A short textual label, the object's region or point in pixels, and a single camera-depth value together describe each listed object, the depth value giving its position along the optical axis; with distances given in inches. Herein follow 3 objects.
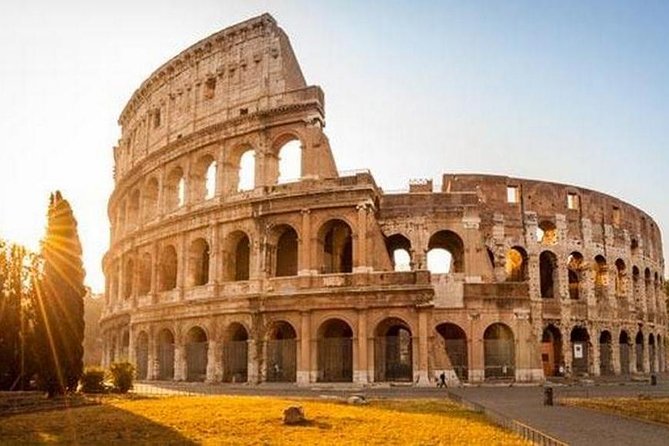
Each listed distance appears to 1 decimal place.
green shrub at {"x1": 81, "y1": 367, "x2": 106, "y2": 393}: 886.4
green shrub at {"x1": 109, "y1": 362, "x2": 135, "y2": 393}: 901.2
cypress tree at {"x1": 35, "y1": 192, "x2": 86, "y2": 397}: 757.1
